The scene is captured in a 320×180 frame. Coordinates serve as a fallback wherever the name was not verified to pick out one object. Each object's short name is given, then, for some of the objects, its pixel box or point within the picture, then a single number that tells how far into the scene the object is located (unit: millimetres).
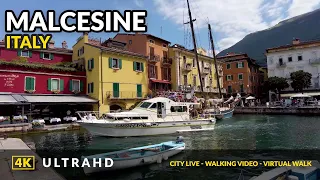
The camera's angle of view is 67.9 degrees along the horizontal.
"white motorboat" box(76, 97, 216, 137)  18188
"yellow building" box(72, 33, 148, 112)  29938
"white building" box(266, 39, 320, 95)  52000
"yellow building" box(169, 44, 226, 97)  40594
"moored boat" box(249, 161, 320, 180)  5807
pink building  24797
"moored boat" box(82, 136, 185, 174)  10009
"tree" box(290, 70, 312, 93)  49625
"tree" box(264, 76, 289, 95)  51438
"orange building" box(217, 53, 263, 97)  55250
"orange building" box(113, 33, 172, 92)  37031
